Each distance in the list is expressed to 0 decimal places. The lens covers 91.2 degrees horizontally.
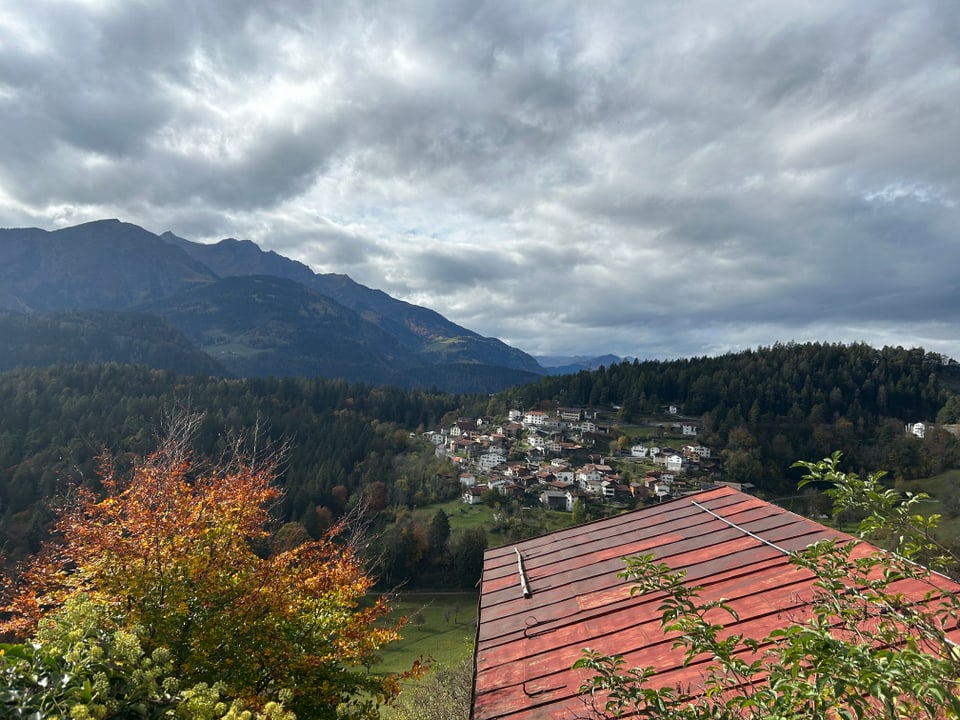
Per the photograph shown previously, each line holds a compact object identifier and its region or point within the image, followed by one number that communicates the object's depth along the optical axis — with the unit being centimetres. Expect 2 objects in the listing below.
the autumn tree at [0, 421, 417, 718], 846
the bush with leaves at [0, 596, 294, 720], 433
